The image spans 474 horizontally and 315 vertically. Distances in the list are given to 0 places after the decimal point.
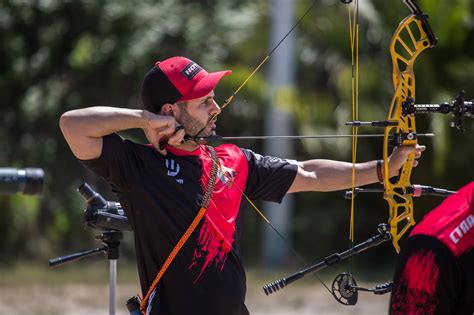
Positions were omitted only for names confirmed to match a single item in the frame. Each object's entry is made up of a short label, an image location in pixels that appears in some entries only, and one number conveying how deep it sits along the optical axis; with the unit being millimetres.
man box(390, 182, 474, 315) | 5578
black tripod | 9492
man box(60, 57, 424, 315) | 8039
